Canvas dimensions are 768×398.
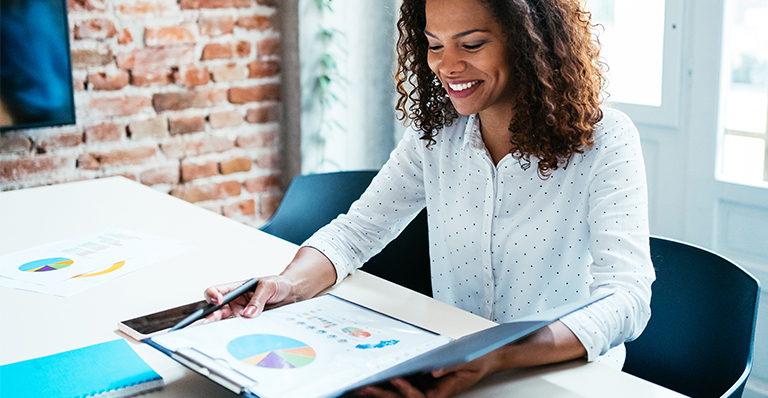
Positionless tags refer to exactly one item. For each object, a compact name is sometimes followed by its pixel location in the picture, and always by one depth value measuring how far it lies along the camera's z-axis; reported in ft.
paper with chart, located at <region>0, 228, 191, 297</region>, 3.88
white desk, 2.79
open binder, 2.39
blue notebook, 2.65
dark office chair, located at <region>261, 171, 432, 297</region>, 5.54
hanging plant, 9.09
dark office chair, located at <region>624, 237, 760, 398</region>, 3.46
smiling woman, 3.54
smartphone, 3.21
